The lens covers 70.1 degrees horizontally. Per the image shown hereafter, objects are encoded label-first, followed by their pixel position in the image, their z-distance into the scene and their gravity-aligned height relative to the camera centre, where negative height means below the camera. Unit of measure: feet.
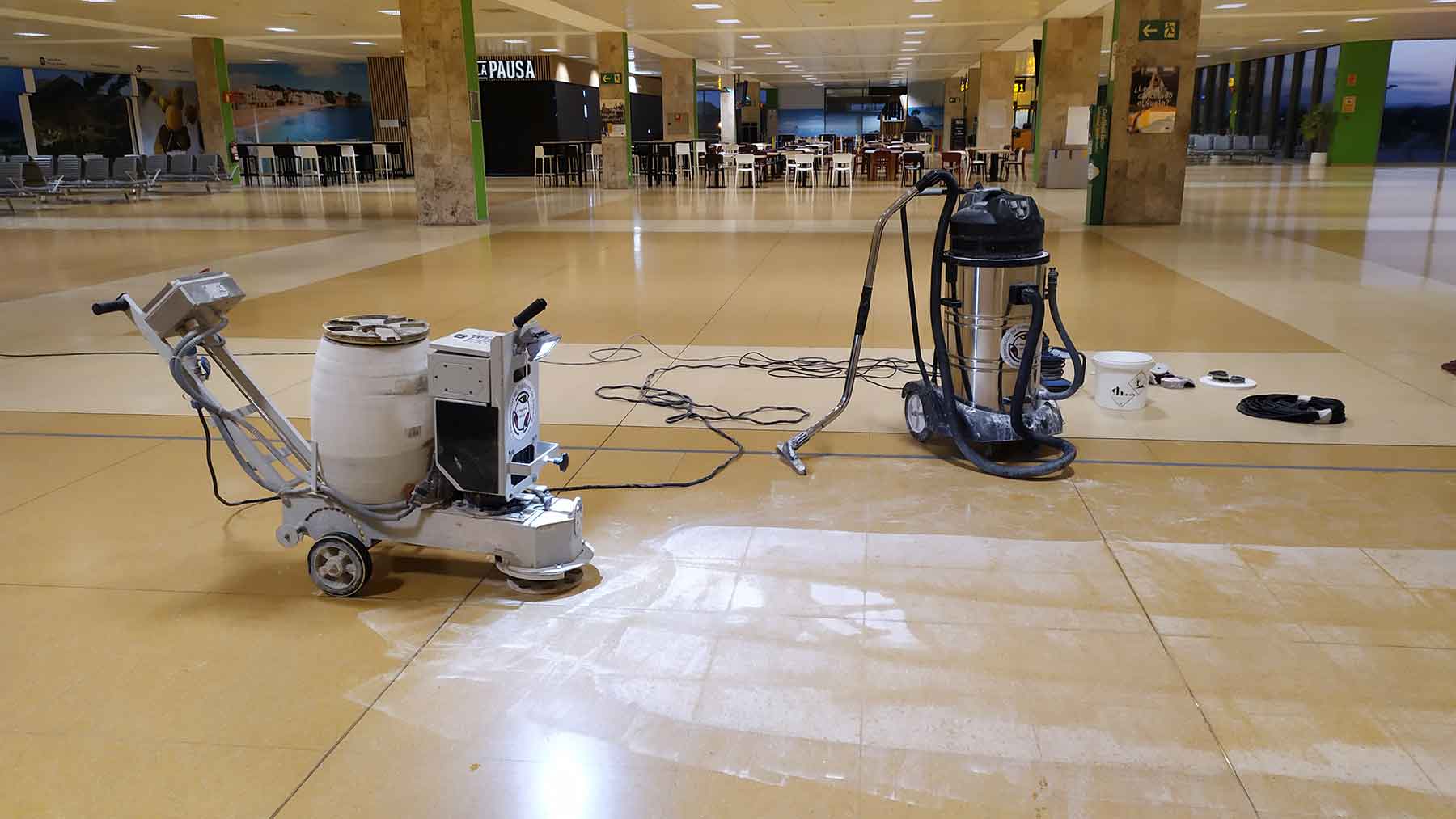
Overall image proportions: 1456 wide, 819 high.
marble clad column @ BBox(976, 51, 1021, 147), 82.58 +5.07
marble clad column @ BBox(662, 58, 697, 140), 85.92 +5.28
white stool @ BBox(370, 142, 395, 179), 85.92 +0.66
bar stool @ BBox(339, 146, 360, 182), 79.05 +0.31
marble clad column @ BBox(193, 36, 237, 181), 75.41 +6.03
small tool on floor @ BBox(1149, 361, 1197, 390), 16.02 -3.34
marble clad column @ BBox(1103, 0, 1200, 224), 39.09 +0.84
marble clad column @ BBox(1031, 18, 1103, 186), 60.75 +5.77
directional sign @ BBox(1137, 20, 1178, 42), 39.04 +4.74
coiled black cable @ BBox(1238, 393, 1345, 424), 14.06 -3.38
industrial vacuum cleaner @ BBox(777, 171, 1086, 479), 12.17 -2.02
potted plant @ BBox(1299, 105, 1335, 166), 88.07 +2.56
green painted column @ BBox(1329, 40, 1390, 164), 85.46 +4.52
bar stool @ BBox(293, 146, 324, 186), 77.00 +0.30
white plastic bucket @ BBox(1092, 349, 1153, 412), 14.70 -3.07
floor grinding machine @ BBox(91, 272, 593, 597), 8.81 -2.31
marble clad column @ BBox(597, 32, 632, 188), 66.80 +3.16
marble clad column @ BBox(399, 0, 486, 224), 42.39 +2.33
